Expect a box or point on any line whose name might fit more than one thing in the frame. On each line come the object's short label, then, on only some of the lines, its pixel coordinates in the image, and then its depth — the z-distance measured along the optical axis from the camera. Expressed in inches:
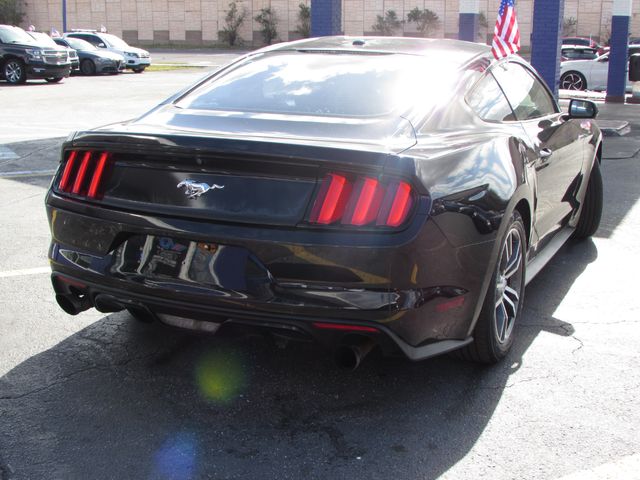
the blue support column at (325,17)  597.3
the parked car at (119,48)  1262.3
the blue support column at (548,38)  616.7
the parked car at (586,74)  883.4
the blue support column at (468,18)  769.6
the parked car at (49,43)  990.2
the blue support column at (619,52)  782.5
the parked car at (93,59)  1161.4
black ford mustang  126.0
